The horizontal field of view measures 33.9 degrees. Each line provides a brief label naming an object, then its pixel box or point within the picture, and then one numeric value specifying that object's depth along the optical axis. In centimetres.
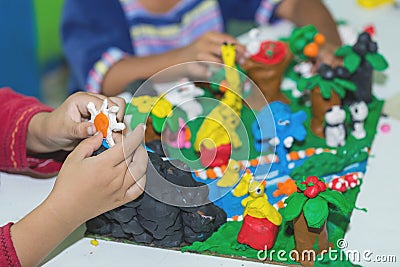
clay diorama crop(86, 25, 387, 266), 64
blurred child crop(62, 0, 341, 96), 104
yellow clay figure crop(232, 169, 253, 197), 70
